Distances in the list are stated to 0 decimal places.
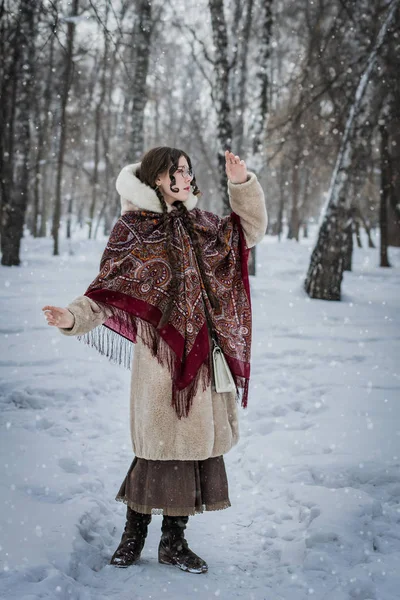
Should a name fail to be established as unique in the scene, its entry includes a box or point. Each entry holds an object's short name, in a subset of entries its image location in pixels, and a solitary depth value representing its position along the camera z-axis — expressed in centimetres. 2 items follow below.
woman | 254
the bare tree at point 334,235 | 882
